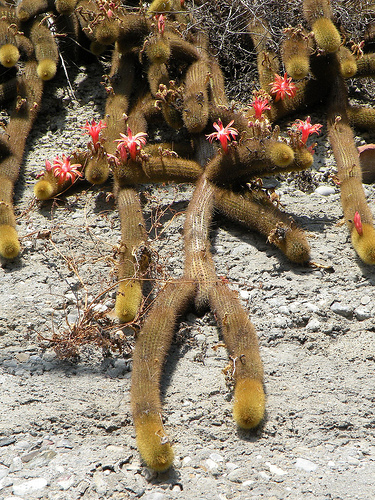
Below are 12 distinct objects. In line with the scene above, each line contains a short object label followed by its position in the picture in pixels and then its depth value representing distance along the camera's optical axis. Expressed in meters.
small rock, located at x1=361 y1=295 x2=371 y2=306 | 6.56
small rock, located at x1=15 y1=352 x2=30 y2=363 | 6.00
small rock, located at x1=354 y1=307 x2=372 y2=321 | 6.41
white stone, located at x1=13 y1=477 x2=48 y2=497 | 4.52
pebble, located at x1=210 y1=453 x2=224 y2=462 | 4.97
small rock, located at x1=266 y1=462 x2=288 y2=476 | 4.77
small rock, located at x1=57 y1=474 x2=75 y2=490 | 4.60
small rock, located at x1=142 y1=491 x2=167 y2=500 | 4.54
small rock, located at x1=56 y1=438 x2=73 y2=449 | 5.04
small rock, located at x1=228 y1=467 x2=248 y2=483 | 4.73
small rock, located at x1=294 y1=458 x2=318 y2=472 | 4.81
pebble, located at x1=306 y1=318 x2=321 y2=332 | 6.36
